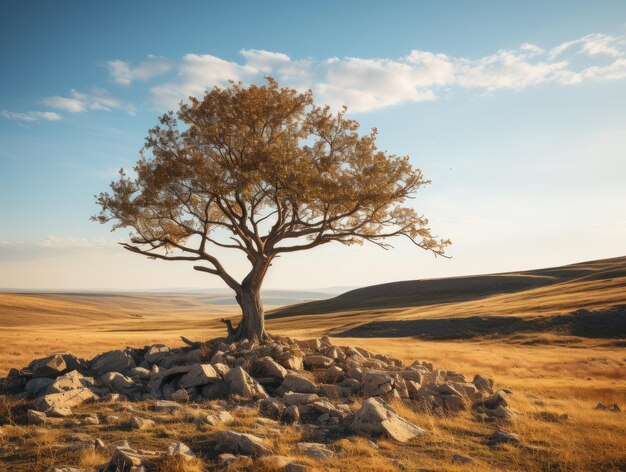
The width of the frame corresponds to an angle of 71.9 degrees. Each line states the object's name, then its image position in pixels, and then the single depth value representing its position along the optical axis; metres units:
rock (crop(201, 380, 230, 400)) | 15.78
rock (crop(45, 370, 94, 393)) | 14.54
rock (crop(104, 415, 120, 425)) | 12.35
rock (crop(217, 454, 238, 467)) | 9.52
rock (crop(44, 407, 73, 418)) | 12.77
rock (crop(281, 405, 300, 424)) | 13.46
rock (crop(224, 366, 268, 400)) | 15.79
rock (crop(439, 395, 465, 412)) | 15.54
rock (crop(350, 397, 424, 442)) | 12.00
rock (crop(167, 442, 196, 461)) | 9.30
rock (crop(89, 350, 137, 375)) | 18.30
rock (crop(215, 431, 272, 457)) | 10.09
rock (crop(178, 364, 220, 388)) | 15.98
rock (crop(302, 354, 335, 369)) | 19.91
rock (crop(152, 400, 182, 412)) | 13.98
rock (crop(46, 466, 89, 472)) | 8.59
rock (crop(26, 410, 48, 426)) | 12.13
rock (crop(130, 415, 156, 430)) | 11.91
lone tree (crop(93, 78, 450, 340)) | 23.12
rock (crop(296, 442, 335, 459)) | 10.13
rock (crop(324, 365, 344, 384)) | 18.39
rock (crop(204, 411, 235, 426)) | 12.38
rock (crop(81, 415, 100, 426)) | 12.18
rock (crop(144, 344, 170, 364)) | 19.73
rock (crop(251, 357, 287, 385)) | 17.41
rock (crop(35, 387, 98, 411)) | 13.30
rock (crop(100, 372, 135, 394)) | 16.00
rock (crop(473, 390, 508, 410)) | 15.99
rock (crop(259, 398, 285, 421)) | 13.84
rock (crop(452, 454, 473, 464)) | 10.24
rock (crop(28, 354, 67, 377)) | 17.19
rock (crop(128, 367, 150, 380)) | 17.38
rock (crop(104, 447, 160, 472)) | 8.74
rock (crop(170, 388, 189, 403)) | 15.24
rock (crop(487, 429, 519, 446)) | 12.16
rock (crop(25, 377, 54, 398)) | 15.48
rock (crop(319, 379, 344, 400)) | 16.41
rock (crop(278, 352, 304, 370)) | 18.92
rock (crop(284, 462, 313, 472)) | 8.97
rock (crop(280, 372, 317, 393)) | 16.67
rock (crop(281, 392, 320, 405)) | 14.80
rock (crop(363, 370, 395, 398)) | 16.00
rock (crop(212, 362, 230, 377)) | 16.67
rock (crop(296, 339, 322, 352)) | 22.72
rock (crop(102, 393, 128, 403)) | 14.74
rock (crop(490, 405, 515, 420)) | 14.64
